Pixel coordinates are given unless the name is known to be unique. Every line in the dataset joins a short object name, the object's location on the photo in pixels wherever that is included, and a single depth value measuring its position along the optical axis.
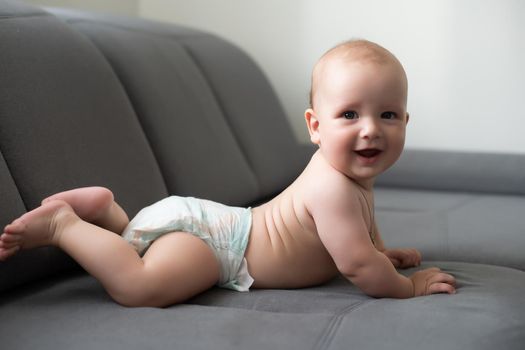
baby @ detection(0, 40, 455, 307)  1.23
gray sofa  1.09
